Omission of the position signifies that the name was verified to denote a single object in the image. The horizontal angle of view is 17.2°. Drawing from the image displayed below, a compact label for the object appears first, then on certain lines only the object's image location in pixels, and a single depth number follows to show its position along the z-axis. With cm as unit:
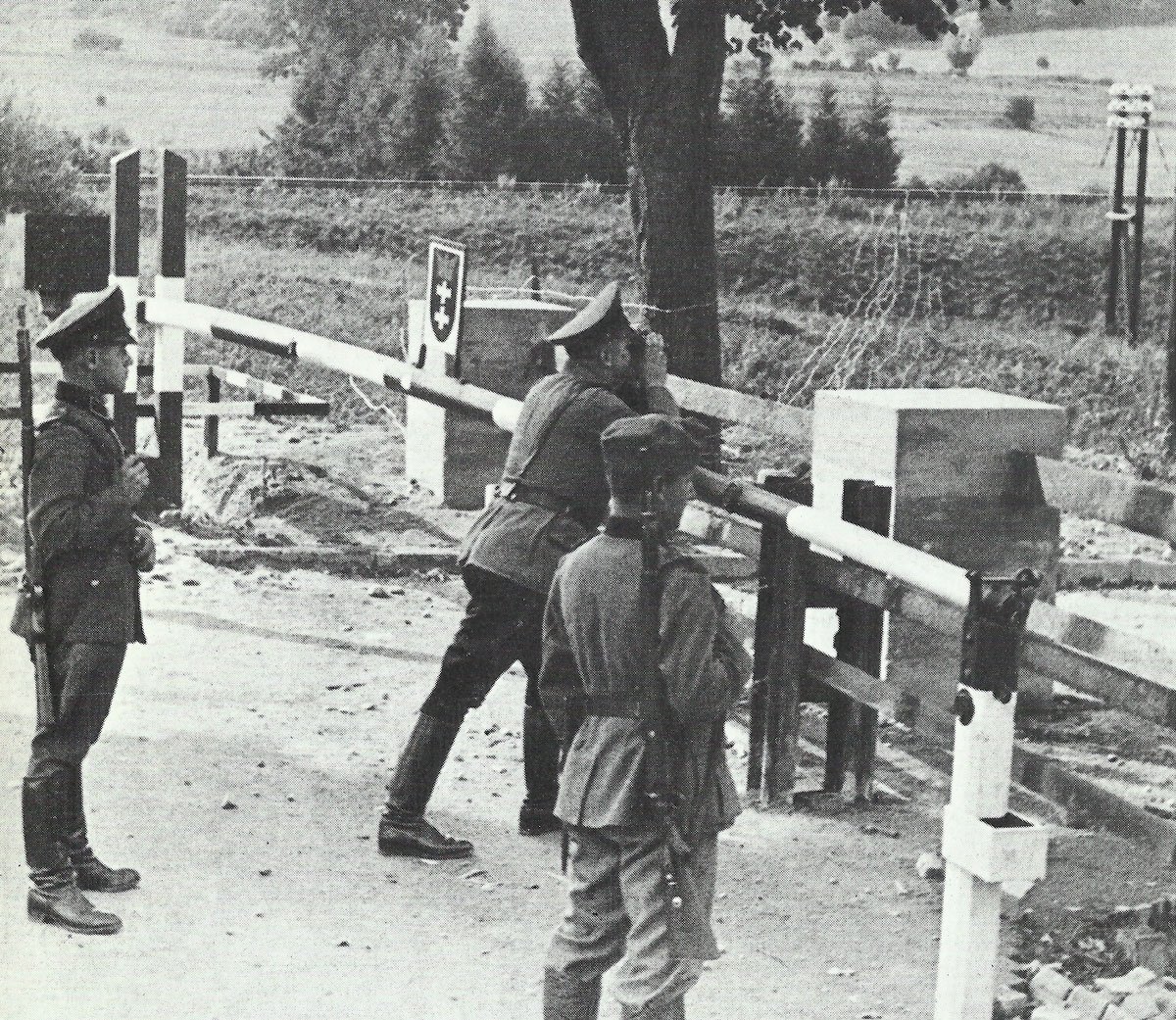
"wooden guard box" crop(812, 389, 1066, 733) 1398
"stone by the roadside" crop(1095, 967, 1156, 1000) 919
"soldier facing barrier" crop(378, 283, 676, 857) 1065
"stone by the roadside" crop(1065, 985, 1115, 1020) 909
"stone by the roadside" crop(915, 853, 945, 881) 1144
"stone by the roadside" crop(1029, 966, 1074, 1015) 943
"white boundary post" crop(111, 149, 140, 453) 2153
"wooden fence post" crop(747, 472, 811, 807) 1249
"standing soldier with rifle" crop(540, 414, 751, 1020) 768
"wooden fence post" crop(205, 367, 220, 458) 2551
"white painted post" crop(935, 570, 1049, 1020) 801
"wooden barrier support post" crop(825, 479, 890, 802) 1269
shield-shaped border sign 1487
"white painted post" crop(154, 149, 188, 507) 2220
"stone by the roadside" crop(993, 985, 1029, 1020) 937
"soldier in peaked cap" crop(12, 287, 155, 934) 1003
